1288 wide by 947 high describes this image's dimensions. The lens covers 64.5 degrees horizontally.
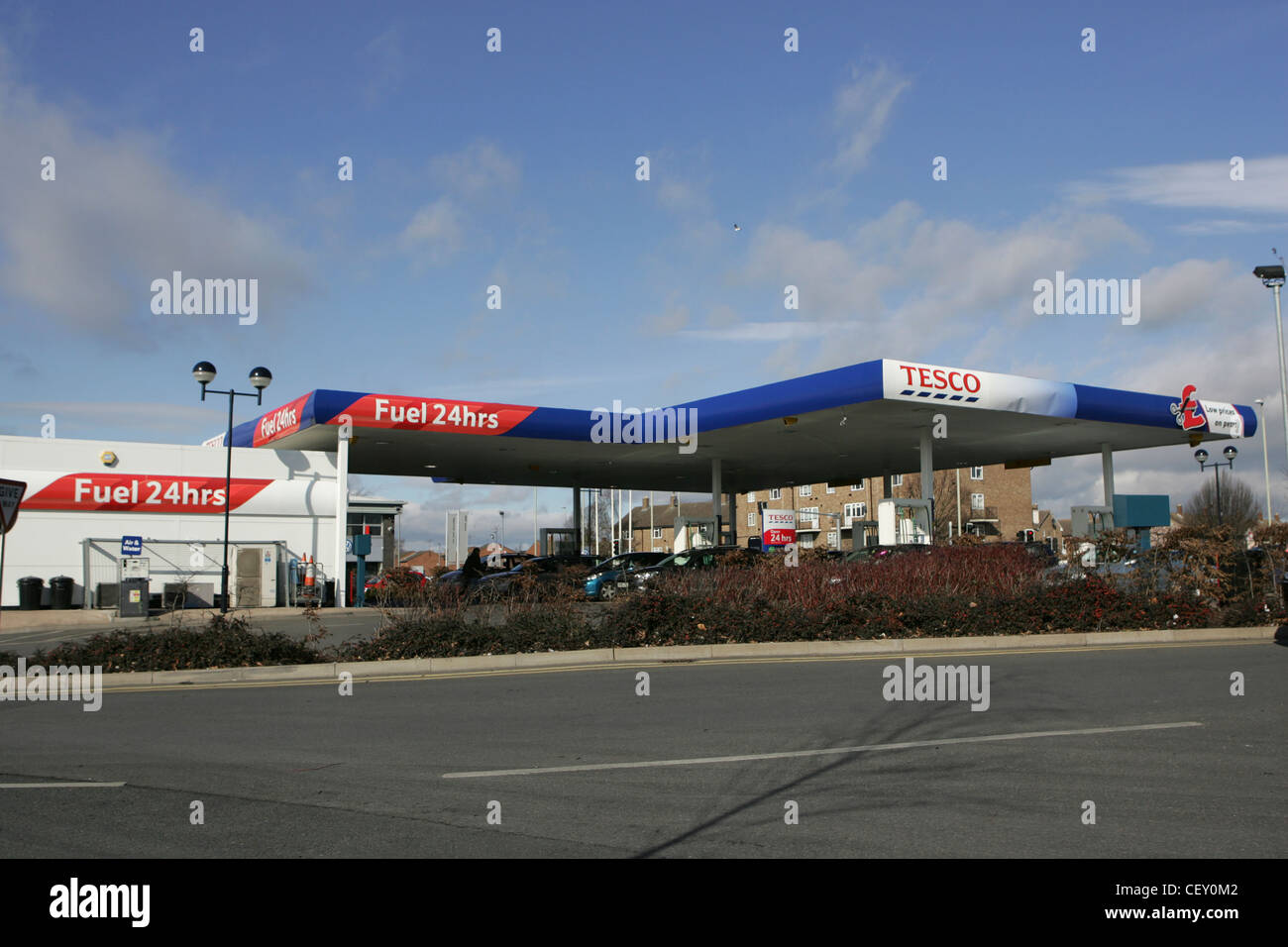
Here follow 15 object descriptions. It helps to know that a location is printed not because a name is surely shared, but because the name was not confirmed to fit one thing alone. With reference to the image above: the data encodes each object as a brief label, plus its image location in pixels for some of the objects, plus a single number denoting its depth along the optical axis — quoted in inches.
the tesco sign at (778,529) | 1652.3
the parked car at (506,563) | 1166.3
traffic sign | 535.8
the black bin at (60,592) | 1051.3
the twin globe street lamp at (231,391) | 1003.3
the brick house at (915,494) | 3176.7
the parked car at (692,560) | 1042.7
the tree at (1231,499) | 2192.4
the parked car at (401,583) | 611.2
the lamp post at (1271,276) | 1147.3
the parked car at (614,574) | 1107.9
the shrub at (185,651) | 530.3
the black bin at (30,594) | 1037.8
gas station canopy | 1038.4
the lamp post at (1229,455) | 1509.6
